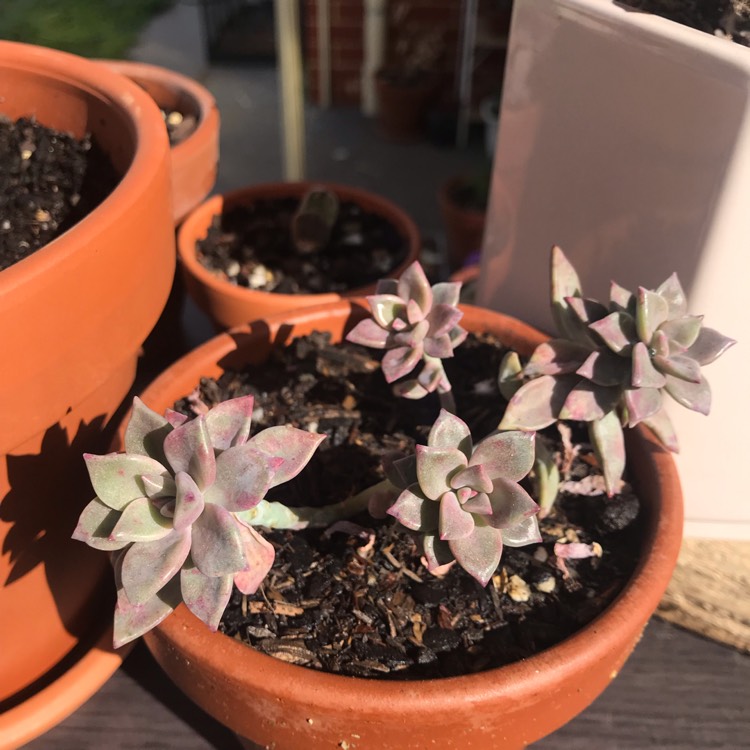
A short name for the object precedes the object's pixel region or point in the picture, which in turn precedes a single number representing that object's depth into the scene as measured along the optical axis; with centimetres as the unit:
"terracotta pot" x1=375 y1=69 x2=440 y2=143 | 223
